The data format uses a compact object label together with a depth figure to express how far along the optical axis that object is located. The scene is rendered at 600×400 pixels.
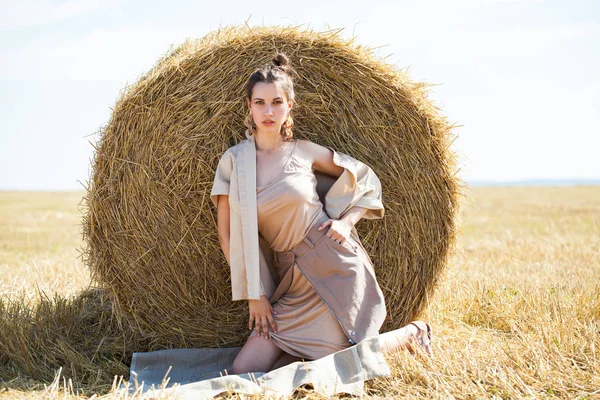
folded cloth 2.81
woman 3.23
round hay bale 3.56
